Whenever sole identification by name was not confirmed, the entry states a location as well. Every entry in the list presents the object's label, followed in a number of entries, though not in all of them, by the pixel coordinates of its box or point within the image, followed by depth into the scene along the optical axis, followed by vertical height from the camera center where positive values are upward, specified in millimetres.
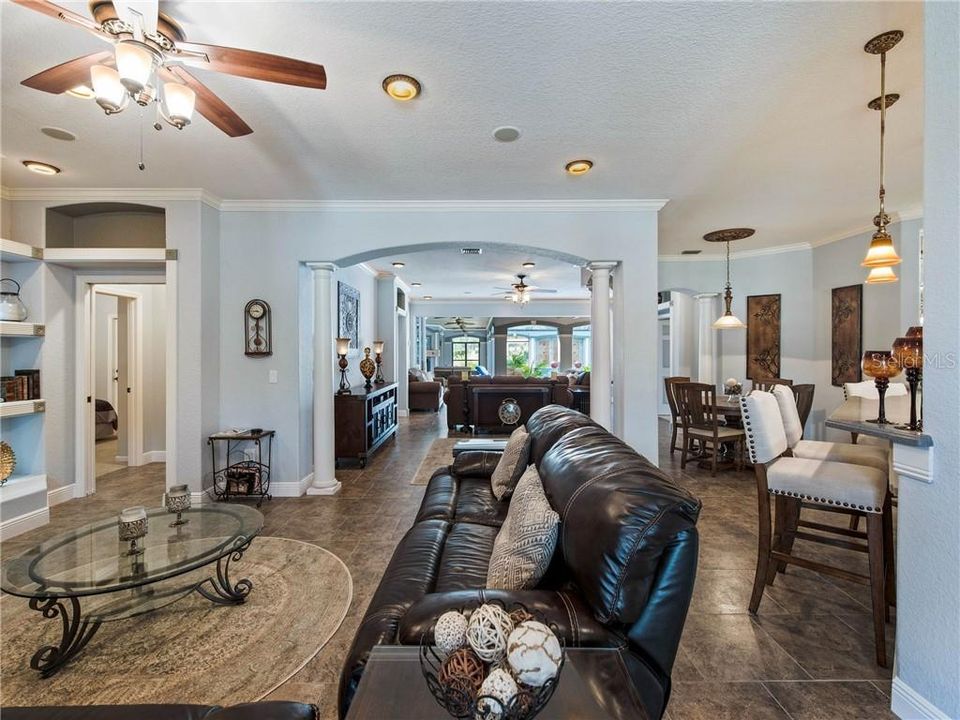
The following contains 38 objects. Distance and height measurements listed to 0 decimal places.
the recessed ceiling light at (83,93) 2084 +1347
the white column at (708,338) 6281 +257
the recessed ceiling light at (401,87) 2160 +1418
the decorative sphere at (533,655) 751 -544
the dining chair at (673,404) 5100 -613
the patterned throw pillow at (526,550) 1370 -661
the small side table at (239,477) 3822 -1114
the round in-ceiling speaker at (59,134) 2658 +1432
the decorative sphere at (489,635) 796 -536
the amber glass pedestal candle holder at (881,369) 1852 -64
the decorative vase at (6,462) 3096 -792
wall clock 3914 +247
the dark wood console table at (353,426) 4957 -840
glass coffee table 1772 -955
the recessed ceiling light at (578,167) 3117 +1426
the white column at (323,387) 4059 -310
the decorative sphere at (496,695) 734 -598
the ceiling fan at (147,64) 1506 +1148
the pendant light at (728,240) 4906 +1417
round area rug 1686 -1347
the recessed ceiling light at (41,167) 3100 +1421
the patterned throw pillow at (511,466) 2471 -670
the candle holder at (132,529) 2027 -843
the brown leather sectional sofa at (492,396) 6871 -675
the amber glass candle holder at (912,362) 1711 -30
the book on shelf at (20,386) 3334 -248
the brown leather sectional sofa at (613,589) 1134 -673
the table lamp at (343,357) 5148 -21
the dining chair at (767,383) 4996 -342
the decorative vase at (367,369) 5766 -190
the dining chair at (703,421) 4535 -741
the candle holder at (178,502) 2326 -819
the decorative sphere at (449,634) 849 -568
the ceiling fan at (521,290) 8097 +1323
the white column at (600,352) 4004 +30
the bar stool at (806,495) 1883 -683
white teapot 3264 +381
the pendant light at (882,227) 1904 +800
